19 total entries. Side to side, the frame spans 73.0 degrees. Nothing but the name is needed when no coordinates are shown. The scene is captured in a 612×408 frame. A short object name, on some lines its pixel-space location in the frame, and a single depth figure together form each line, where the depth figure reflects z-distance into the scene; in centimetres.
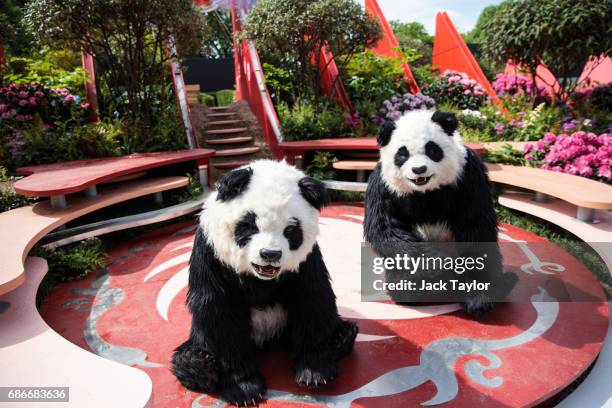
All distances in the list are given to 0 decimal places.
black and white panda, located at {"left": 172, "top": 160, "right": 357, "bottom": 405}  170
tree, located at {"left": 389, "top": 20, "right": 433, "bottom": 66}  1595
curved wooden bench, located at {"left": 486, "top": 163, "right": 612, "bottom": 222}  342
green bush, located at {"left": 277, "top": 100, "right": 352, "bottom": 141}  674
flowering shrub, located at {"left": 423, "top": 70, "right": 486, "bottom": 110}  873
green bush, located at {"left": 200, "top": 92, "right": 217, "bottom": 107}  1416
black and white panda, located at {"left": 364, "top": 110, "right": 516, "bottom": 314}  249
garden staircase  722
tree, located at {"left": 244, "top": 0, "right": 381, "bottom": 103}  646
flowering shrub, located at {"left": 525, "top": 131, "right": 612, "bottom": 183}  446
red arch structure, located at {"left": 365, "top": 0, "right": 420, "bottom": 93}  939
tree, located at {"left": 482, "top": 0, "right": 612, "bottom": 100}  627
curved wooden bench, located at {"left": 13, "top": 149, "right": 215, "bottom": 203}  374
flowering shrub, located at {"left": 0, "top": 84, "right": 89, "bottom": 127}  596
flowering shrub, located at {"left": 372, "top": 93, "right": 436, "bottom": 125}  750
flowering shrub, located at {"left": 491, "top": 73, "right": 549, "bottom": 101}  859
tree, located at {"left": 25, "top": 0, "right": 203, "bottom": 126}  525
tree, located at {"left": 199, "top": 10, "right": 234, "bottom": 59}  2427
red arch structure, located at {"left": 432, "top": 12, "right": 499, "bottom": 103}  943
